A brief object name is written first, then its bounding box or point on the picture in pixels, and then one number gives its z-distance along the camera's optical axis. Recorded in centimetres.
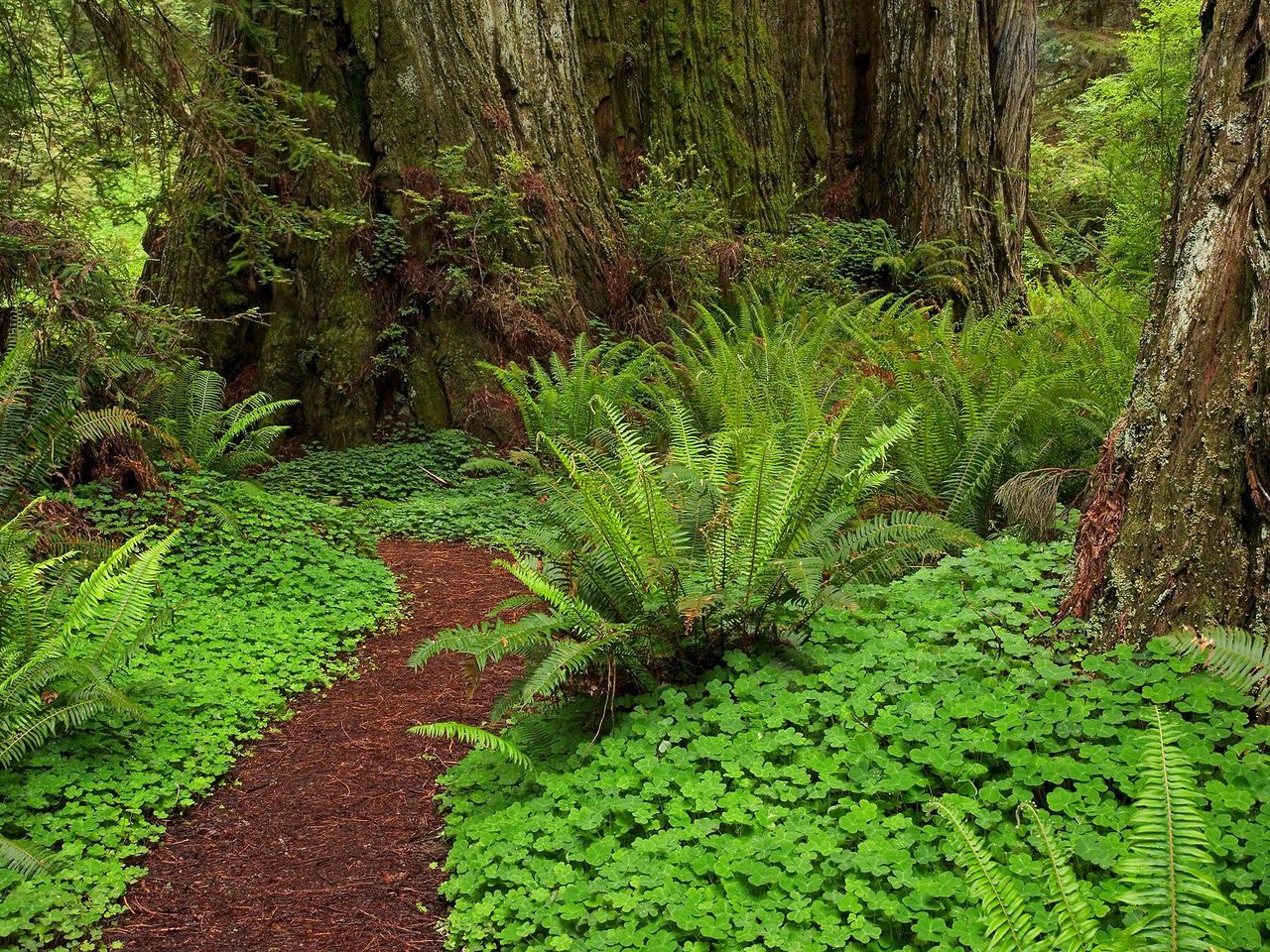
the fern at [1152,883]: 181
